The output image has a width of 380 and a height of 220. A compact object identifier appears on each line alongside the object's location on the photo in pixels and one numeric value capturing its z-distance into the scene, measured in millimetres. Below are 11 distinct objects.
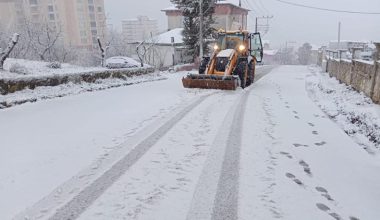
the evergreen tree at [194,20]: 24689
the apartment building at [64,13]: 63250
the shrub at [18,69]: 12380
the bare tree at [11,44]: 11055
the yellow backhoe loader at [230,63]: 11289
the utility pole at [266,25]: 43528
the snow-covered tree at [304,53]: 71875
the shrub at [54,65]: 15647
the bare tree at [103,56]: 19258
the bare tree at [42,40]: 27797
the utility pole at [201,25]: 22469
